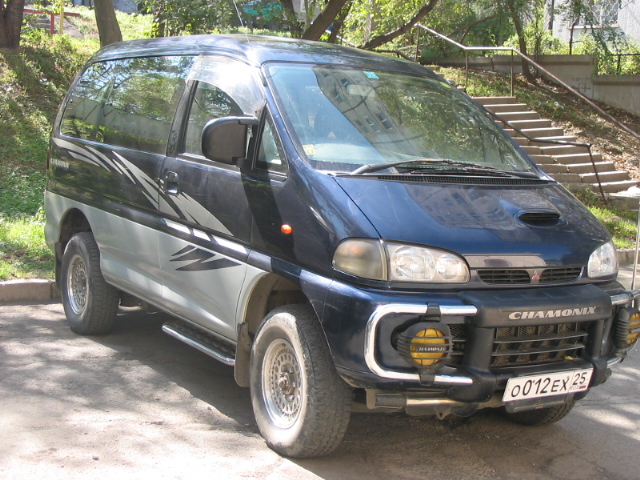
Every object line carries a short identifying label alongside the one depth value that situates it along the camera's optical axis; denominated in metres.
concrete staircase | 13.57
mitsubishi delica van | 3.77
